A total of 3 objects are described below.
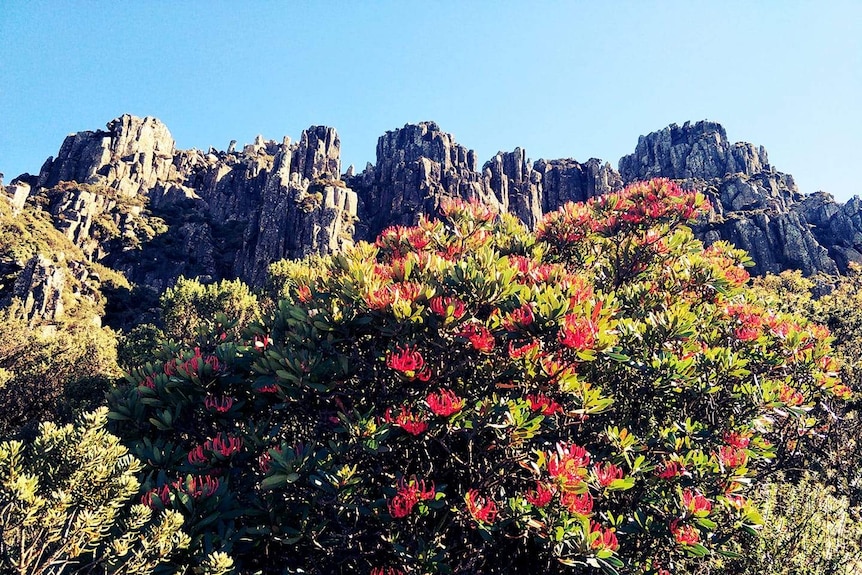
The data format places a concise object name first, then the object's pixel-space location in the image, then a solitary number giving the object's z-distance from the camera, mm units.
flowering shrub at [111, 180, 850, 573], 4094
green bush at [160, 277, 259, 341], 24188
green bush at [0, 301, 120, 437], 13195
